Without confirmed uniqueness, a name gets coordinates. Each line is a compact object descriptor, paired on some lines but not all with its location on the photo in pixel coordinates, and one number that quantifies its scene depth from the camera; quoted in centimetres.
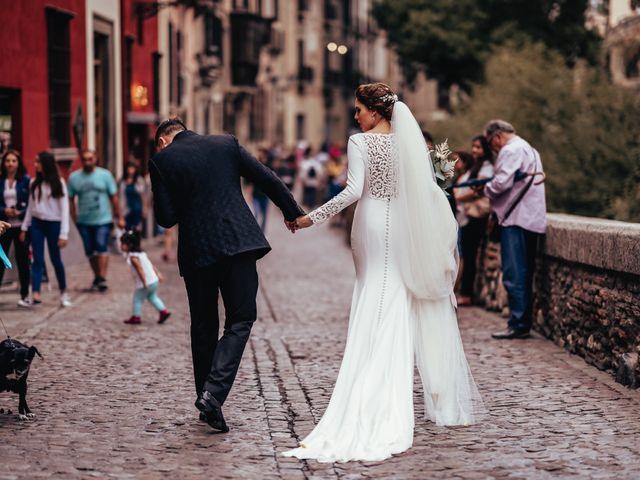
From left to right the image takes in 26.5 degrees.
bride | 730
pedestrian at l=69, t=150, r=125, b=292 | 1606
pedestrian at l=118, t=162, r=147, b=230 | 2005
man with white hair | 1153
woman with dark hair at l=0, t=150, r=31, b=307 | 1412
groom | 748
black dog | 781
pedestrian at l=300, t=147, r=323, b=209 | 3656
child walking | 1284
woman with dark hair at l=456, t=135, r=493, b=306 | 1367
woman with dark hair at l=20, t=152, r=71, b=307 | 1435
